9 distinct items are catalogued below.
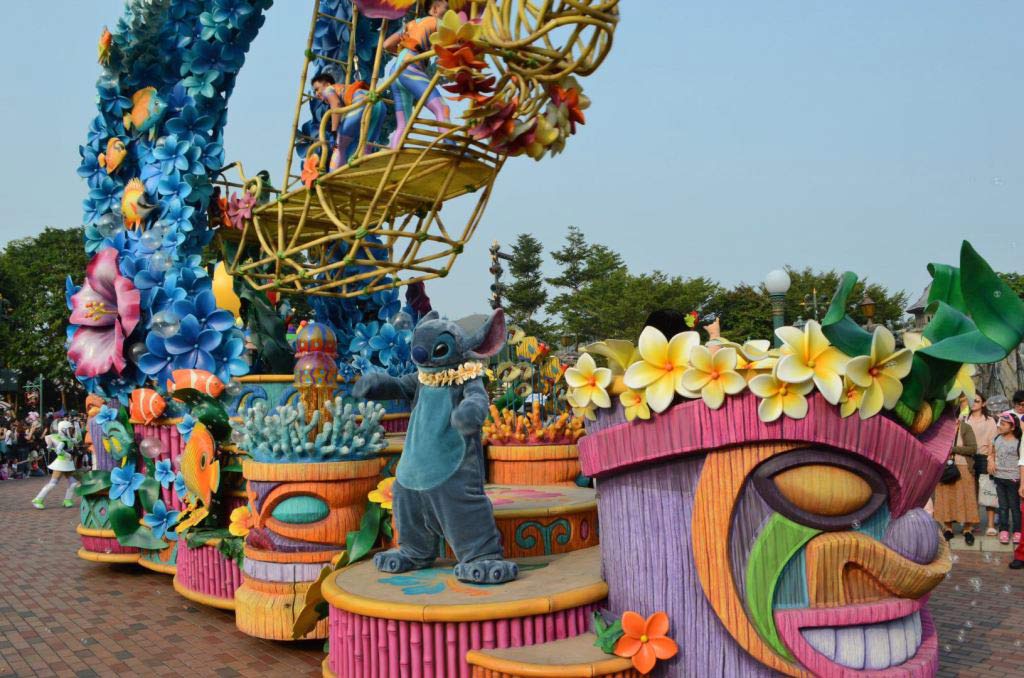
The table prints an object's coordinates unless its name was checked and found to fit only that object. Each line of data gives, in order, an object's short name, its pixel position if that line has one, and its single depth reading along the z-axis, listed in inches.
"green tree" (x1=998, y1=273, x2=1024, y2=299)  1283.2
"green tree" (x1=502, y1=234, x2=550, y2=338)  1670.8
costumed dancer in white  451.8
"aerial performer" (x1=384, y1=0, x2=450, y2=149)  204.2
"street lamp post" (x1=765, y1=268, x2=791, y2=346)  345.7
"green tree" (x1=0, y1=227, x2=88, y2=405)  1111.0
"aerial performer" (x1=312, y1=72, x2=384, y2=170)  225.2
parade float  130.3
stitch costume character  167.9
